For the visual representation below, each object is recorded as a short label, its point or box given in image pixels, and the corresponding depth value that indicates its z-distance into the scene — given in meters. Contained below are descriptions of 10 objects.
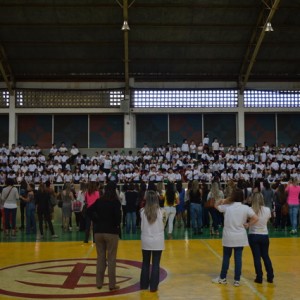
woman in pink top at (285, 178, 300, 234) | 16.56
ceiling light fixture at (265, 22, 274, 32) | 25.56
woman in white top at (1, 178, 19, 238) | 15.72
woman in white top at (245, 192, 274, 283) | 8.84
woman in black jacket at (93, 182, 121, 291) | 8.38
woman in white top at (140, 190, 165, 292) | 8.30
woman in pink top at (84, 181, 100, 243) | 13.54
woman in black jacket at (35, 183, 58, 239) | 15.71
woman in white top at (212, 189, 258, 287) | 8.49
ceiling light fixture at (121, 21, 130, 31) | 25.66
